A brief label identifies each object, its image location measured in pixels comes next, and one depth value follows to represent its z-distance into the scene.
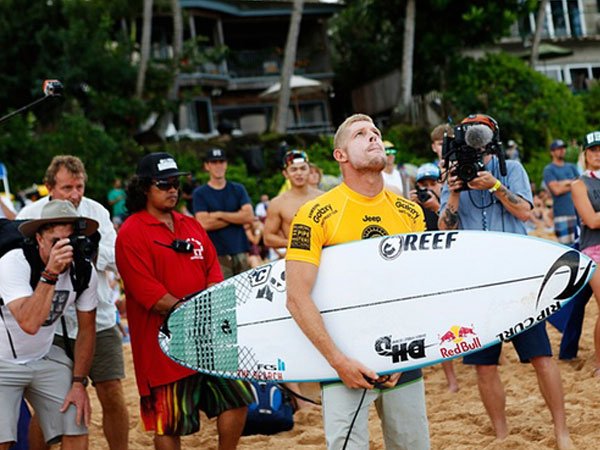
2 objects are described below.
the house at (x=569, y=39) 33.06
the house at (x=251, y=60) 30.02
